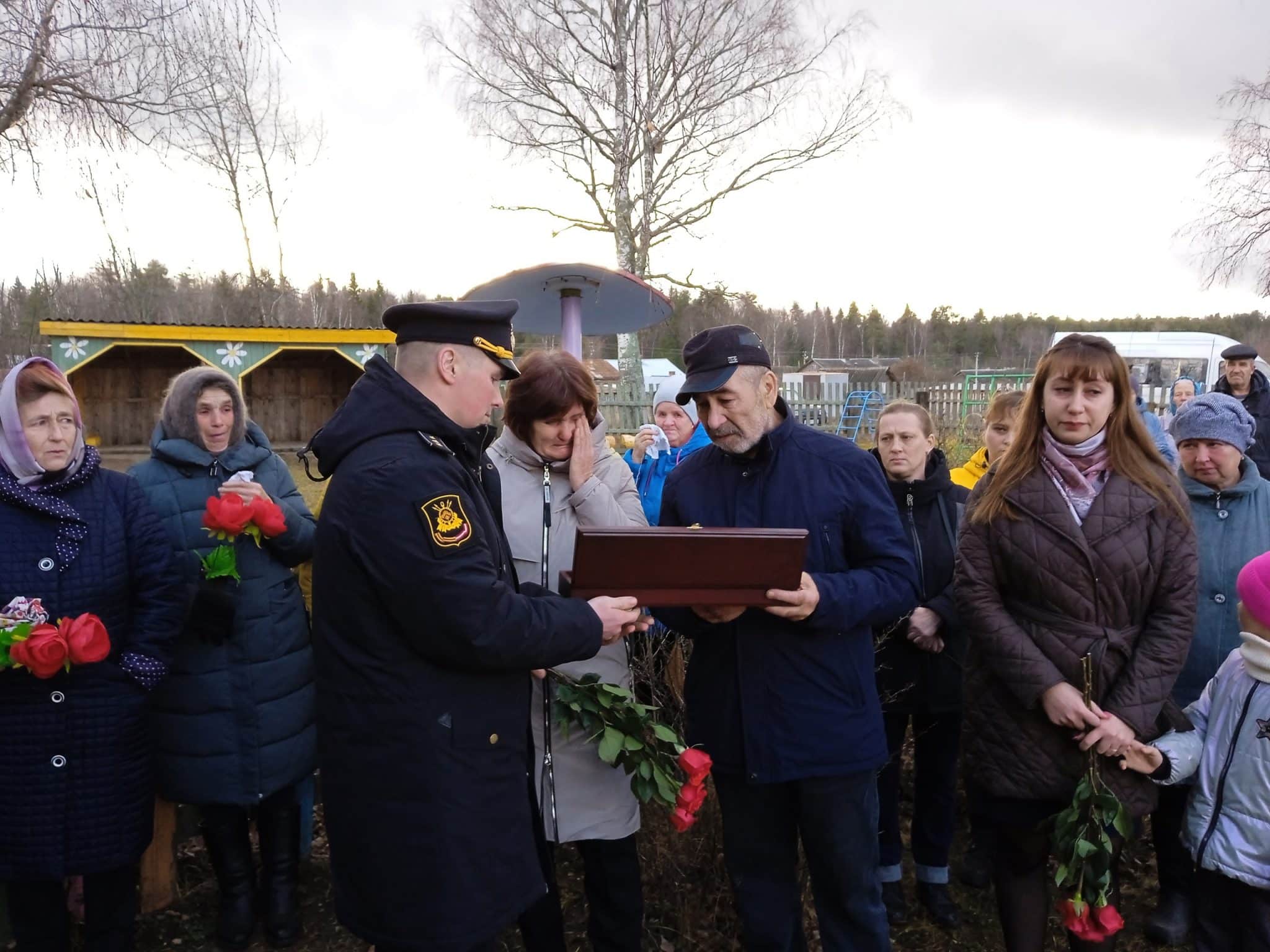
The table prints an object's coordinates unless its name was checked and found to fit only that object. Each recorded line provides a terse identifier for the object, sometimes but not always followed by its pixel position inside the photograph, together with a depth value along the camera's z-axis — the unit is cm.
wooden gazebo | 1309
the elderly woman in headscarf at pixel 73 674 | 251
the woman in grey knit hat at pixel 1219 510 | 280
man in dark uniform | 179
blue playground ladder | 1998
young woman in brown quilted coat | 227
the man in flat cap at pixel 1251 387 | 600
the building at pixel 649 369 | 3247
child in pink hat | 222
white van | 2522
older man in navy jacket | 227
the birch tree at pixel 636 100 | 1706
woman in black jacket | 312
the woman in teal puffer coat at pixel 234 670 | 293
